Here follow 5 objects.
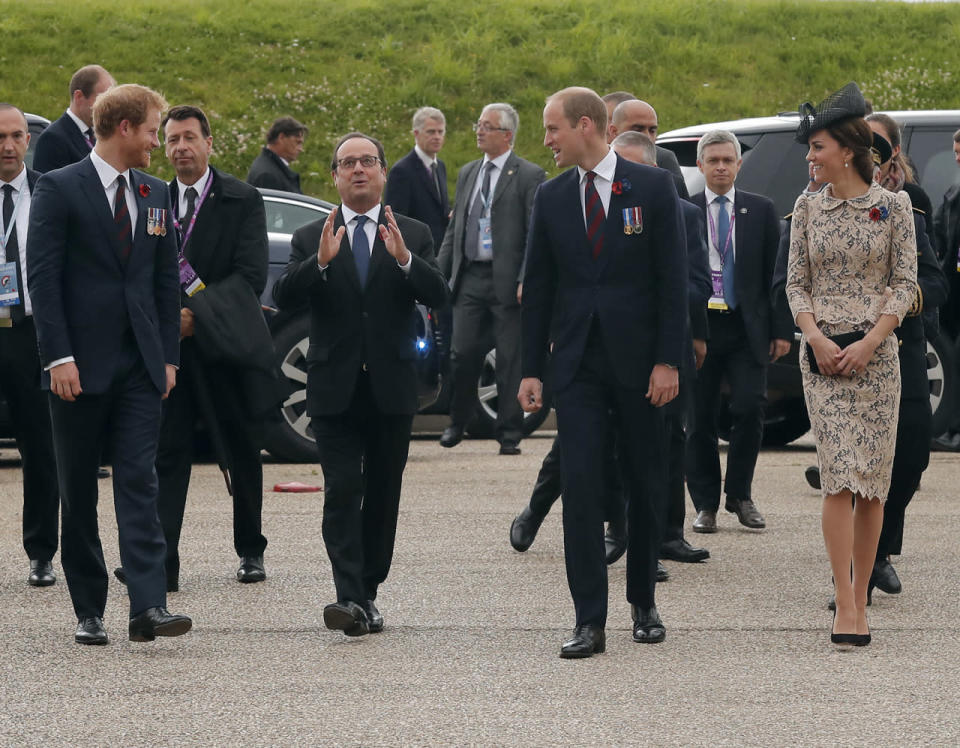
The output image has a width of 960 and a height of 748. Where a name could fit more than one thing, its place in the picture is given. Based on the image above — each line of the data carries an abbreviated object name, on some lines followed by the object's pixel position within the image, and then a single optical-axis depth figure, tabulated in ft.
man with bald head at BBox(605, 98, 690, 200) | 55.01
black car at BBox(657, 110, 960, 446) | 77.05
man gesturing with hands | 43.27
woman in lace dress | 42.70
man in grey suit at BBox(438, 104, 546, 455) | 78.43
